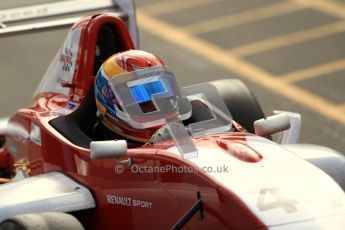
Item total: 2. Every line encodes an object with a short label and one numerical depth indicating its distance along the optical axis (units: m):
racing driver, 18.14
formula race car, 15.96
